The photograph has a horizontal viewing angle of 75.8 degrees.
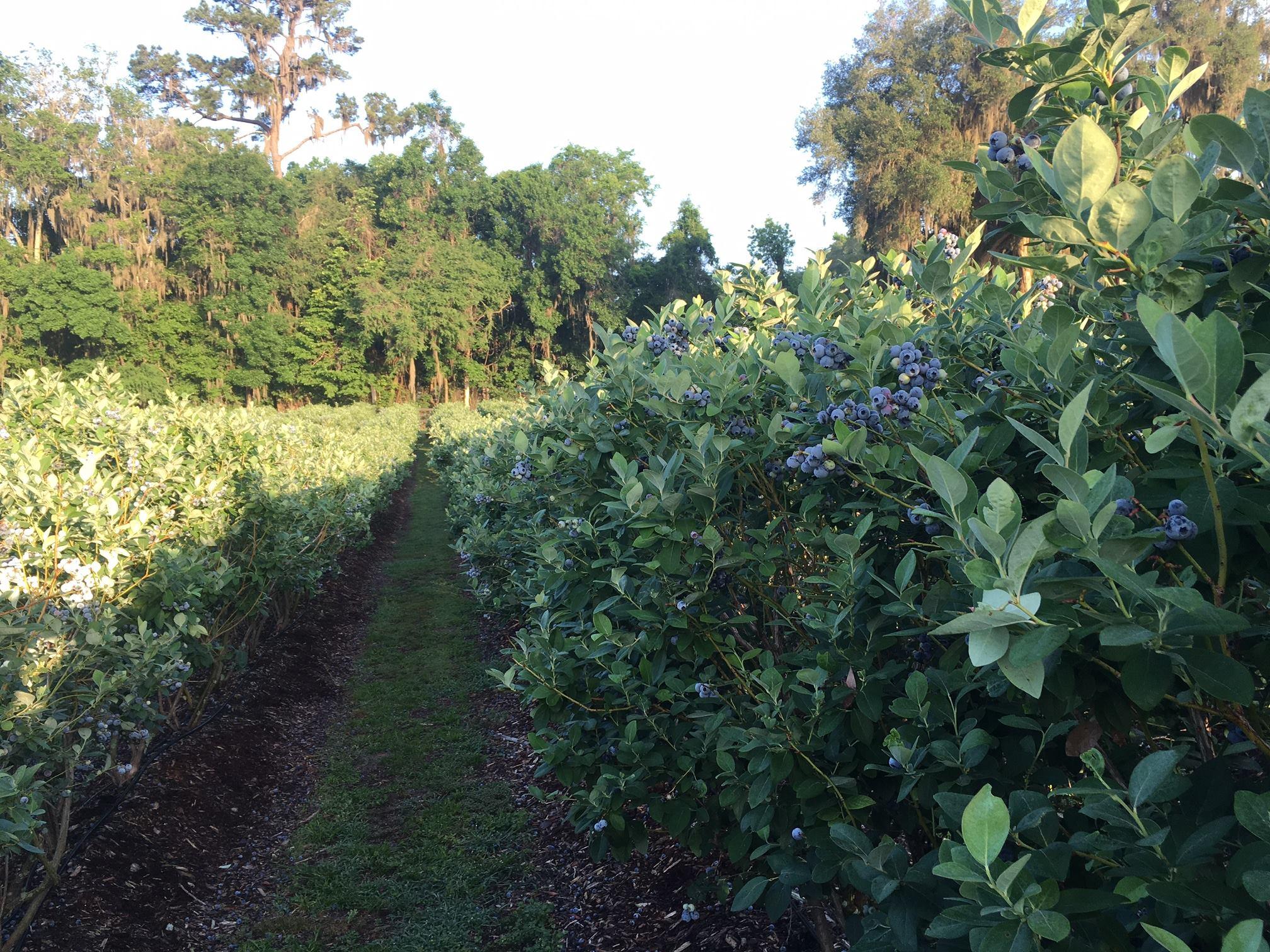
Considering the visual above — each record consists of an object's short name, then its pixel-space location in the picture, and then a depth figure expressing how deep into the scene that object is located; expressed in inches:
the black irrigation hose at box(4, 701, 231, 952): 128.4
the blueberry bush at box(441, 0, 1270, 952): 40.2
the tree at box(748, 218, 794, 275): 1552.7
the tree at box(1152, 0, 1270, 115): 1103.0
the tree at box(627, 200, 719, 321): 1768.0
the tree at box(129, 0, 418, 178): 1950.1
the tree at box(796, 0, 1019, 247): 1131.3
